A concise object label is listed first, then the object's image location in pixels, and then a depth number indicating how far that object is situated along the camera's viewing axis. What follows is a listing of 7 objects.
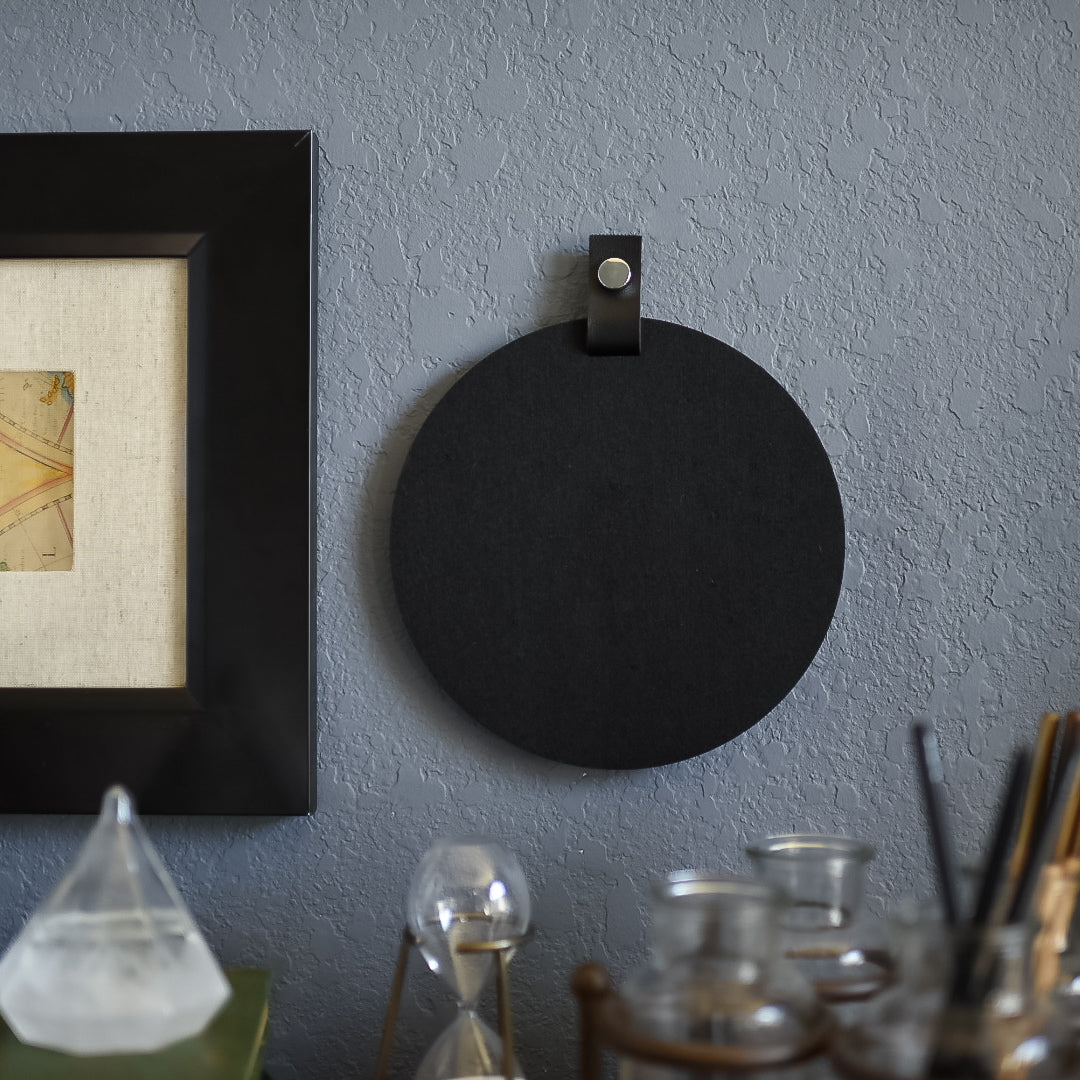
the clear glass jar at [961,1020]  0.51
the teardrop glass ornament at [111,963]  0.65
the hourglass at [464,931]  0.73
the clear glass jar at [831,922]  0.67
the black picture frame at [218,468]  0.85
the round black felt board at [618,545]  0.85
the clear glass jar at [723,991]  0.54
